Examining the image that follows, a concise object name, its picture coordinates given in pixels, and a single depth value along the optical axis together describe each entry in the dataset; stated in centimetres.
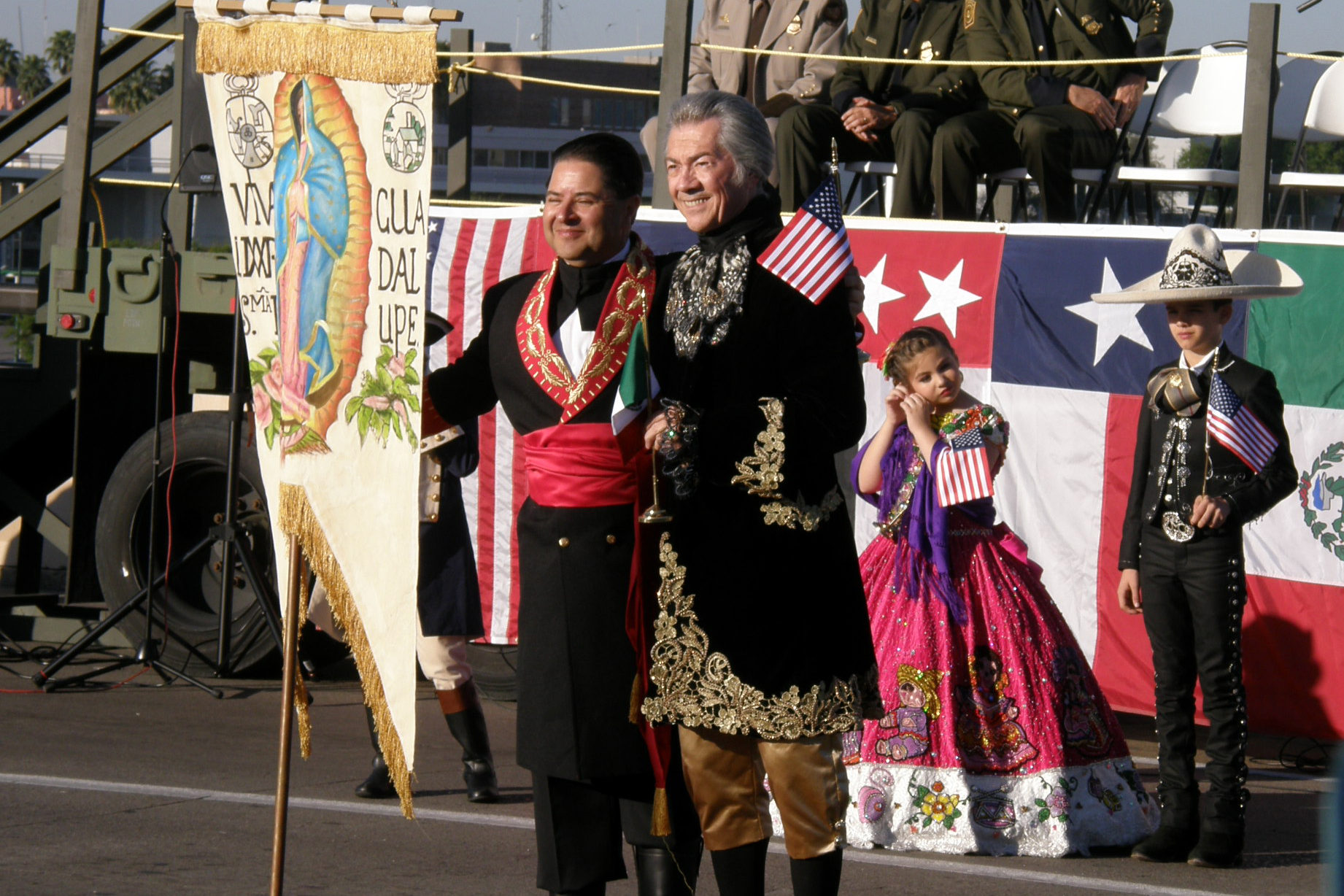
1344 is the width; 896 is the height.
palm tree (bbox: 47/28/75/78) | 7894
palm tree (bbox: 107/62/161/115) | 6431
